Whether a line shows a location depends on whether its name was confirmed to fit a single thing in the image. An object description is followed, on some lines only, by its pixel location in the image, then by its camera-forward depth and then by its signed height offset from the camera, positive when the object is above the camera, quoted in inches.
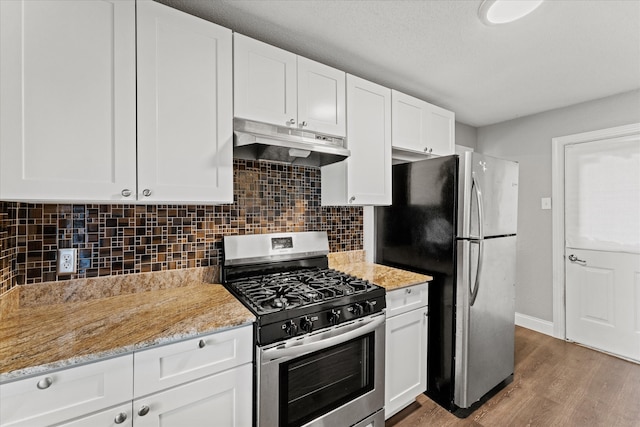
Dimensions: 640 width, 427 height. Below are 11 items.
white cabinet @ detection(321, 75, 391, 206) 81.8 +17.4
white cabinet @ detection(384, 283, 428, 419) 73.5 -34.7
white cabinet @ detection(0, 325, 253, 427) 37.0 -25.1
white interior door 106.7 -11.5
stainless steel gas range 52.9 -24.5
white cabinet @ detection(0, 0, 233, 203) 44.6 +19.3
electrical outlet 57.6 -9.0
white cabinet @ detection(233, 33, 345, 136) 64.4 +30.0
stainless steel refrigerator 79.4 -13.5
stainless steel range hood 61.8 +15.4
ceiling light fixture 58.9 +42.5
